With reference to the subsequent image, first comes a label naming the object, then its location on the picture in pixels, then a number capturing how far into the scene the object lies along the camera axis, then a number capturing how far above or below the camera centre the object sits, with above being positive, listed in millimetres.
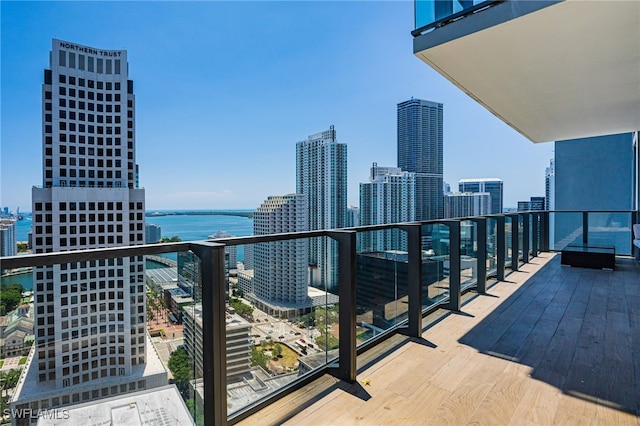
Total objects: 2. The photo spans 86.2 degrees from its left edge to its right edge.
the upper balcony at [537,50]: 2721 +1529
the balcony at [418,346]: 1569 -1035
